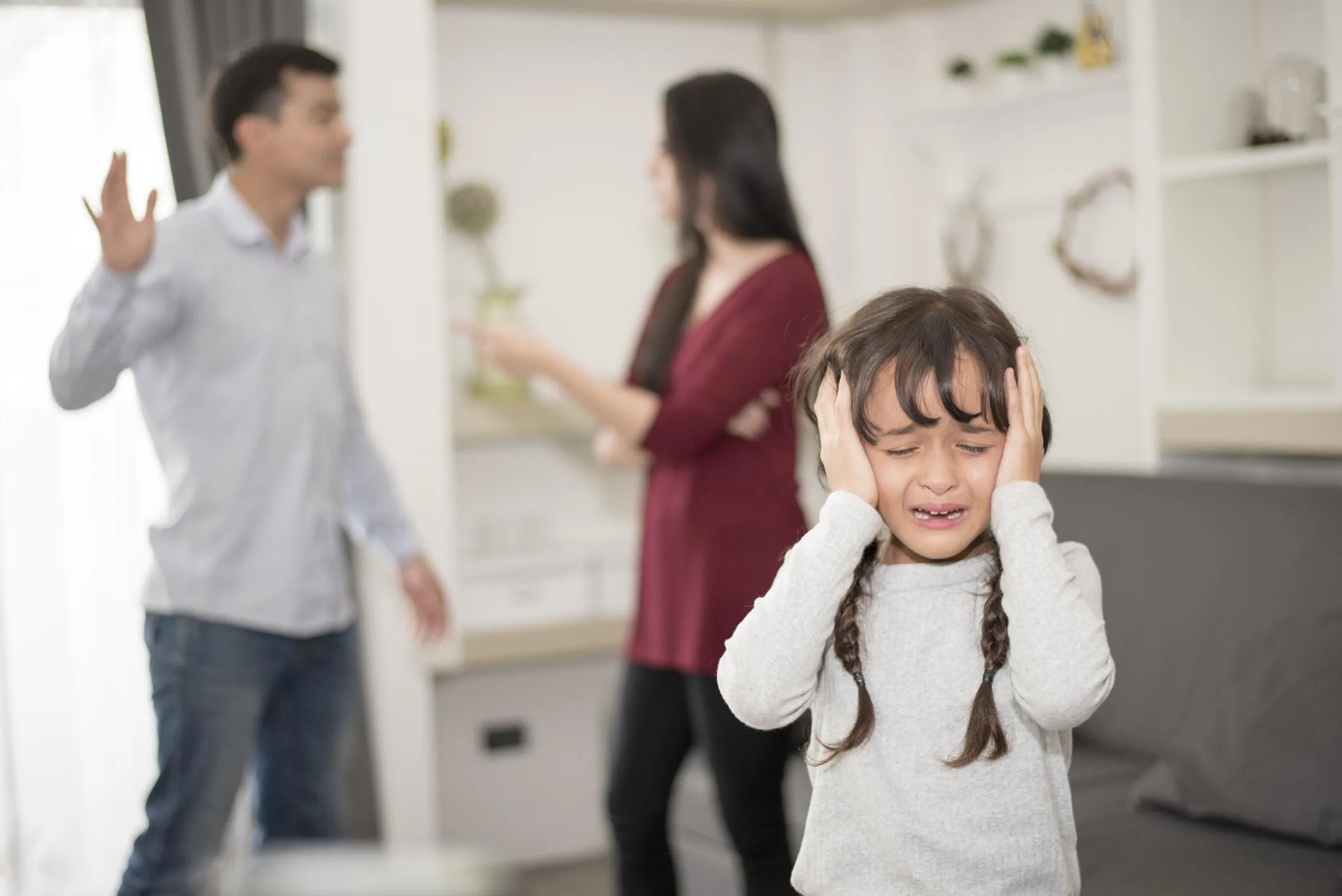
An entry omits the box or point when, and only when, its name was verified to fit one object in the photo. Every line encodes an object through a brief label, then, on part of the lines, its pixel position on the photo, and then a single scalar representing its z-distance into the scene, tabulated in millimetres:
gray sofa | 1933
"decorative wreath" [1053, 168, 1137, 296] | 3270
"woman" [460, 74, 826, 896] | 2014
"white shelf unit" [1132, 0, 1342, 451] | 2770
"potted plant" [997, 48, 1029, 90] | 3377
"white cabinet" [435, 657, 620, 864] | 3576
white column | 3074
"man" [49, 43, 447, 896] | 1997
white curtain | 2652
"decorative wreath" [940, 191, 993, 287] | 3627
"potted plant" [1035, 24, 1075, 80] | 3275
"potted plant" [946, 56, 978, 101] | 3539
